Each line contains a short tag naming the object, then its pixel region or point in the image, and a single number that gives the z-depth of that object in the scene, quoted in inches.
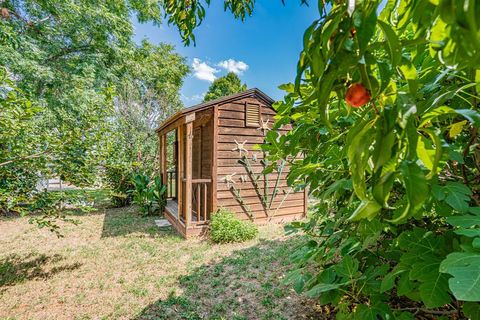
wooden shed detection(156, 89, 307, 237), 222.7
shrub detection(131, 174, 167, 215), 311.6
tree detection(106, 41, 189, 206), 371.6
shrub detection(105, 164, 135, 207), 353.8
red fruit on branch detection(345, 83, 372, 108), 17.0
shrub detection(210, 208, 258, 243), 200.7
